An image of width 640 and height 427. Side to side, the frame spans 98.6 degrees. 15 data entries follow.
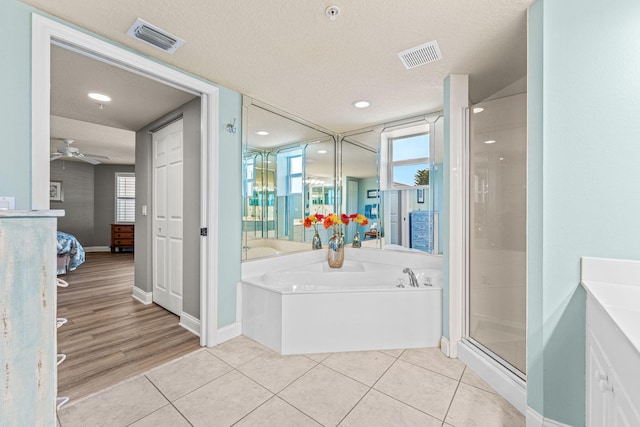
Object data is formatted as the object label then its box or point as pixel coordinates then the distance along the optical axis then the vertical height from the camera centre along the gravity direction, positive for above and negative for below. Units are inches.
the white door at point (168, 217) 117.6 -1.8
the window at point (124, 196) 296.4 +18.1
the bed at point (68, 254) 186.2 -28.7
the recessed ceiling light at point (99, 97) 99.5 +42.9
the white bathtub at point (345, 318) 87.4 -34.1
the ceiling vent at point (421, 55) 71.2 +43.1
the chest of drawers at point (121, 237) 282.7 -24.9
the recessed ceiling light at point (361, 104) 106.9 +43.3
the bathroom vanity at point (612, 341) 29.9 -16.3
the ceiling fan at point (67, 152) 184.1 +41.3
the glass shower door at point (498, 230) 69.9 -4.6
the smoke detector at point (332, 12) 57.1 +42.6
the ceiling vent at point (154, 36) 64.3 +43.7
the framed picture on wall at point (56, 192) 264.8 +20.1
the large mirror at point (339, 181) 111.7 +15.3
